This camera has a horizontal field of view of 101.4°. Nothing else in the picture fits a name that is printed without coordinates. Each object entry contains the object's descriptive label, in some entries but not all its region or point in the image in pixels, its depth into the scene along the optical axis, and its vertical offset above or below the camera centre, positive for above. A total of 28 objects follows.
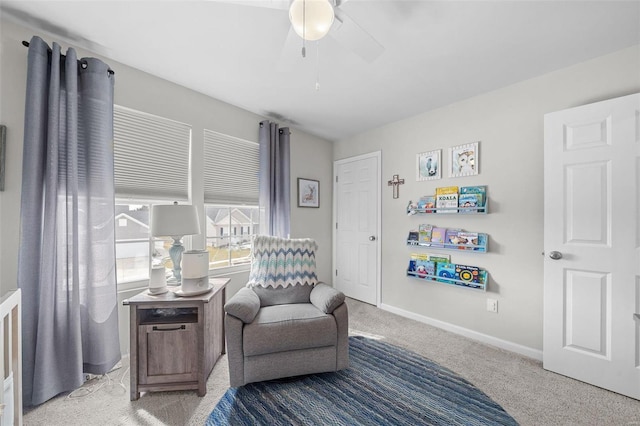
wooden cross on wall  3.19 +0.34
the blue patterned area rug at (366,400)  1.55 -1.23
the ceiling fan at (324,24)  1.14 +0.90
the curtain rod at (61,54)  1.61 +1.05
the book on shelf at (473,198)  2.48 +0.13
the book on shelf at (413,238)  2.96 -0.31
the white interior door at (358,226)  3.46 -0.21
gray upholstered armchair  1.76 -0.82
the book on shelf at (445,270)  2.67 -0.61
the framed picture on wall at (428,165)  2.83 +0.51
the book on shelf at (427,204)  2.83 +0.08
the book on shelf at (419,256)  2.91 -0.51
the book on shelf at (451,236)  2.65 -0.25
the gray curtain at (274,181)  3.06 +0.37
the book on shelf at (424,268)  2.82 -0.63
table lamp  1.84 -0.06
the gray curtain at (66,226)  1.61 -0.09
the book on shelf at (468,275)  2.52 -0.62
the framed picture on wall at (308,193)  3.59 +0.27
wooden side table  1.71 -0.88
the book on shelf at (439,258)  2.75 -0.50
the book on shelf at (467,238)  2.53 -0.26
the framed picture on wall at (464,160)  2.58 +0.52
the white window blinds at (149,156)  2.11 +0.49
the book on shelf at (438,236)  2.75 -0.26
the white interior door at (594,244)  1.73 -0.24
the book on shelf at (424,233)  2.87 -0.24
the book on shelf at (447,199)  2.65 +0.12
